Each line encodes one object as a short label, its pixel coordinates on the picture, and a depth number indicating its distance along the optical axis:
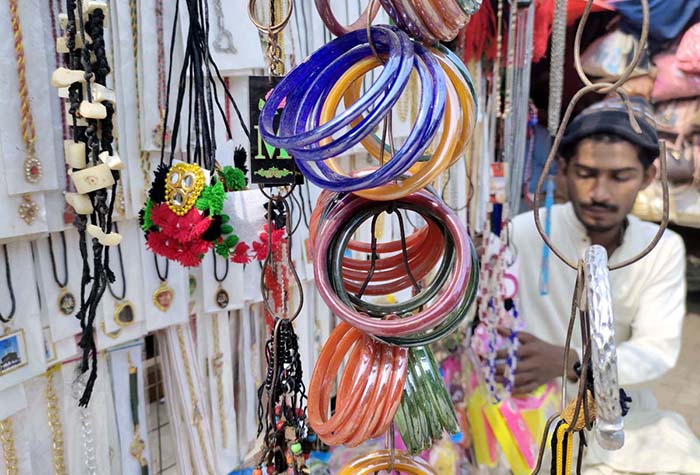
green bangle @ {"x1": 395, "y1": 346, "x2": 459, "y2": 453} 0.53
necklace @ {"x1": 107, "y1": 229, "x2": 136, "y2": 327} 0.92
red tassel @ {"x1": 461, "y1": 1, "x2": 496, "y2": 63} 1.65
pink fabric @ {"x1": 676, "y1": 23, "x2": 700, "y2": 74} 1.97
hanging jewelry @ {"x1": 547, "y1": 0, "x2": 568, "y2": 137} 1.66
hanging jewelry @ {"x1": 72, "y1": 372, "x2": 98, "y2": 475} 0.81
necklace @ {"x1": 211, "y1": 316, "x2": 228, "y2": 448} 1.15
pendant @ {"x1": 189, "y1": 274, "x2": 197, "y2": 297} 1.08
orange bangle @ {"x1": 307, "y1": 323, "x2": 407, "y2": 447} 0.50
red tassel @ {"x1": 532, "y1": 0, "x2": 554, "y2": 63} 1.77
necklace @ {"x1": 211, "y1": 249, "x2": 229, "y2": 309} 1.09
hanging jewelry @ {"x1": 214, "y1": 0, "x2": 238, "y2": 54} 0.98
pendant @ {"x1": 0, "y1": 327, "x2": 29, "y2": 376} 0.78
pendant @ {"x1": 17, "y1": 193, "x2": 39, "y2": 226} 0.75
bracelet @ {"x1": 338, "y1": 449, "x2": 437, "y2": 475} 0.56
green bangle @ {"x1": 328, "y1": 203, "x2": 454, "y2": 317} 0.50
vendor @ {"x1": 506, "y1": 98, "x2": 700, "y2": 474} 1.66
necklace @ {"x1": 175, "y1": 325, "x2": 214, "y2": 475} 1.08
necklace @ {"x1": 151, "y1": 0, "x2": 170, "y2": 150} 0.91
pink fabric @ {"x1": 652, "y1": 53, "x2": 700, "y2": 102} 2.02
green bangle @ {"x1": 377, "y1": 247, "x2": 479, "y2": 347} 0.50
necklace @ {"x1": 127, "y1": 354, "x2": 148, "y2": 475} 1.03
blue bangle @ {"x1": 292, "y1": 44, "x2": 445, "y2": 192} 0.43
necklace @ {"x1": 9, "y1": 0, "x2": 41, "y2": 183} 0.72
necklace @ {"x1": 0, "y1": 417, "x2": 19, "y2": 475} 0.81
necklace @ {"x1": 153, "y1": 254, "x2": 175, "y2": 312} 0.98
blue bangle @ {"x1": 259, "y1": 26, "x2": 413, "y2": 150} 0.42
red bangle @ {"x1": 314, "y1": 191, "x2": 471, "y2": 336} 0.47
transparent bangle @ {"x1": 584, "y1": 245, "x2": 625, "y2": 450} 0.36
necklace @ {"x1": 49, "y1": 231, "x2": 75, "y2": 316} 0.85
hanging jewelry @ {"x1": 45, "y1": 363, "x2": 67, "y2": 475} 0.89
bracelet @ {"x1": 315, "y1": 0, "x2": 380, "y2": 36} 0.48
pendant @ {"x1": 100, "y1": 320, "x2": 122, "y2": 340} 0.91
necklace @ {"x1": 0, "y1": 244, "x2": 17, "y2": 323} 0.78
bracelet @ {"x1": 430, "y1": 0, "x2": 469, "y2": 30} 0.43
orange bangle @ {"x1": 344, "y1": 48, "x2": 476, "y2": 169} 0.46
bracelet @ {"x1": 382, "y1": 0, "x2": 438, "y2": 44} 0.43
